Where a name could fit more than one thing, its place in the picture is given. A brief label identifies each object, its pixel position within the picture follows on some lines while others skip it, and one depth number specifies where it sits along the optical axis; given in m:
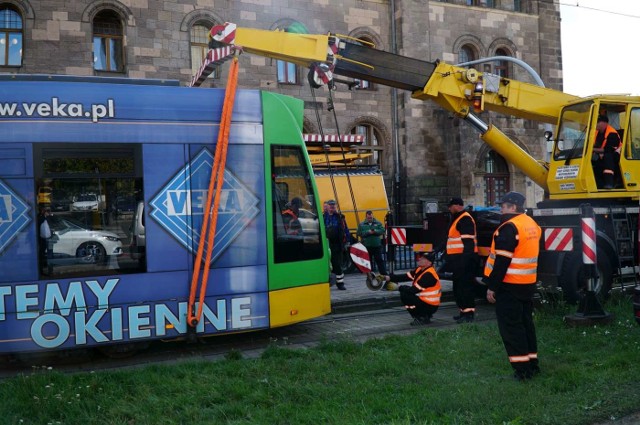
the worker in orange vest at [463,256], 9.09
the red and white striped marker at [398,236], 11.69
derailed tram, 6.79
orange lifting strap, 7.30
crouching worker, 8.95
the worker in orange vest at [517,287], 5.84
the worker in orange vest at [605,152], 9.68
